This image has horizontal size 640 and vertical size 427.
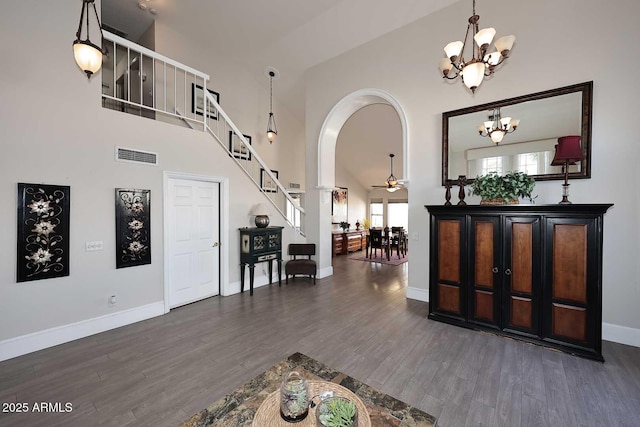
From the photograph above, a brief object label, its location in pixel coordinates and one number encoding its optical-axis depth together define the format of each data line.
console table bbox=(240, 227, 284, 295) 5.00
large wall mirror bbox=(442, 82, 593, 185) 3.33
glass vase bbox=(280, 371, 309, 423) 1.36
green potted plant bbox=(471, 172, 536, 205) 3.34
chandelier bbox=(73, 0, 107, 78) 2.47
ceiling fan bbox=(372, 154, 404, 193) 8.72
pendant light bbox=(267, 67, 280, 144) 6.81
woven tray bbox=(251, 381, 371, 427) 1.37
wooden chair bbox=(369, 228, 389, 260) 8.50
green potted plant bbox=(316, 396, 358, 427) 1.18
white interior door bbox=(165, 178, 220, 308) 4.26
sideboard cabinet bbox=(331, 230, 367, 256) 9.27
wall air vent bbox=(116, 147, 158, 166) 3.62
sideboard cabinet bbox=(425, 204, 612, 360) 2.88
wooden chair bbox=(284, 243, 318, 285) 5.64
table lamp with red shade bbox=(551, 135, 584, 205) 3.09
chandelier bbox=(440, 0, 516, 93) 2.42
